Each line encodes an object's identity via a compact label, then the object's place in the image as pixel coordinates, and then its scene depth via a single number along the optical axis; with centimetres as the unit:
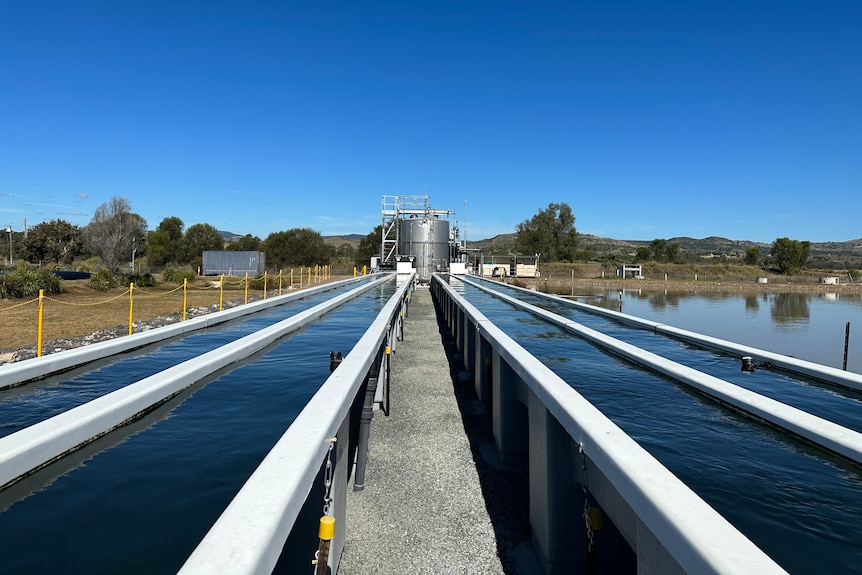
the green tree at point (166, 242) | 8094
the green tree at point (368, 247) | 7038
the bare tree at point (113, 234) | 4844
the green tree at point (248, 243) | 8188
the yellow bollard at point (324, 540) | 263
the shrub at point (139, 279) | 3398
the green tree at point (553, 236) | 9856
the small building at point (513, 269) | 5707
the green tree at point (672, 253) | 10244
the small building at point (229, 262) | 5000
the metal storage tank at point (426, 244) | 3706
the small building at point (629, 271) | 7612
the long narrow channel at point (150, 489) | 251
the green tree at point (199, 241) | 8581
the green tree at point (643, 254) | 10531
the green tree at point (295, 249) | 7131
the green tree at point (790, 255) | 8581
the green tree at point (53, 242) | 6706
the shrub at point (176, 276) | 3919
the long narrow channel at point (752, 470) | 251
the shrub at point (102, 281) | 2994
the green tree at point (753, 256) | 9888
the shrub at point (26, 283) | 2358
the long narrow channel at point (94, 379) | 439
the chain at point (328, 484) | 290
